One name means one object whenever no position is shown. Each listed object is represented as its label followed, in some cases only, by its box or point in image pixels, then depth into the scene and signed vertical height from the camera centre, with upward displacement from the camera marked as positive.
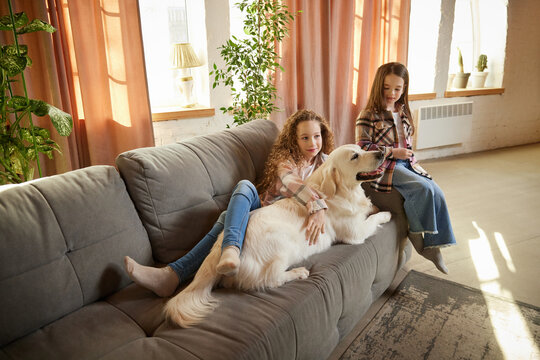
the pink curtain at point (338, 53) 3.45 +0.33
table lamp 2.98 +0.28
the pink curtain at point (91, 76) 2.32 +0.13
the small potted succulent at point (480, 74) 5.02 +0.10
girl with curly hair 1.34 -0.49
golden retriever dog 1.26 -0.61
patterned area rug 1.56 -1.12
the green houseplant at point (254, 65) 2.78 +0.19
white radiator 4.65 -0.54
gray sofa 1.11 -0.68
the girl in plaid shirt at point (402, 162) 1.94 -0.44
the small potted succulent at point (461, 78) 4.98 +0.05
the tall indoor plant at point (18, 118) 1.70 -0.10
